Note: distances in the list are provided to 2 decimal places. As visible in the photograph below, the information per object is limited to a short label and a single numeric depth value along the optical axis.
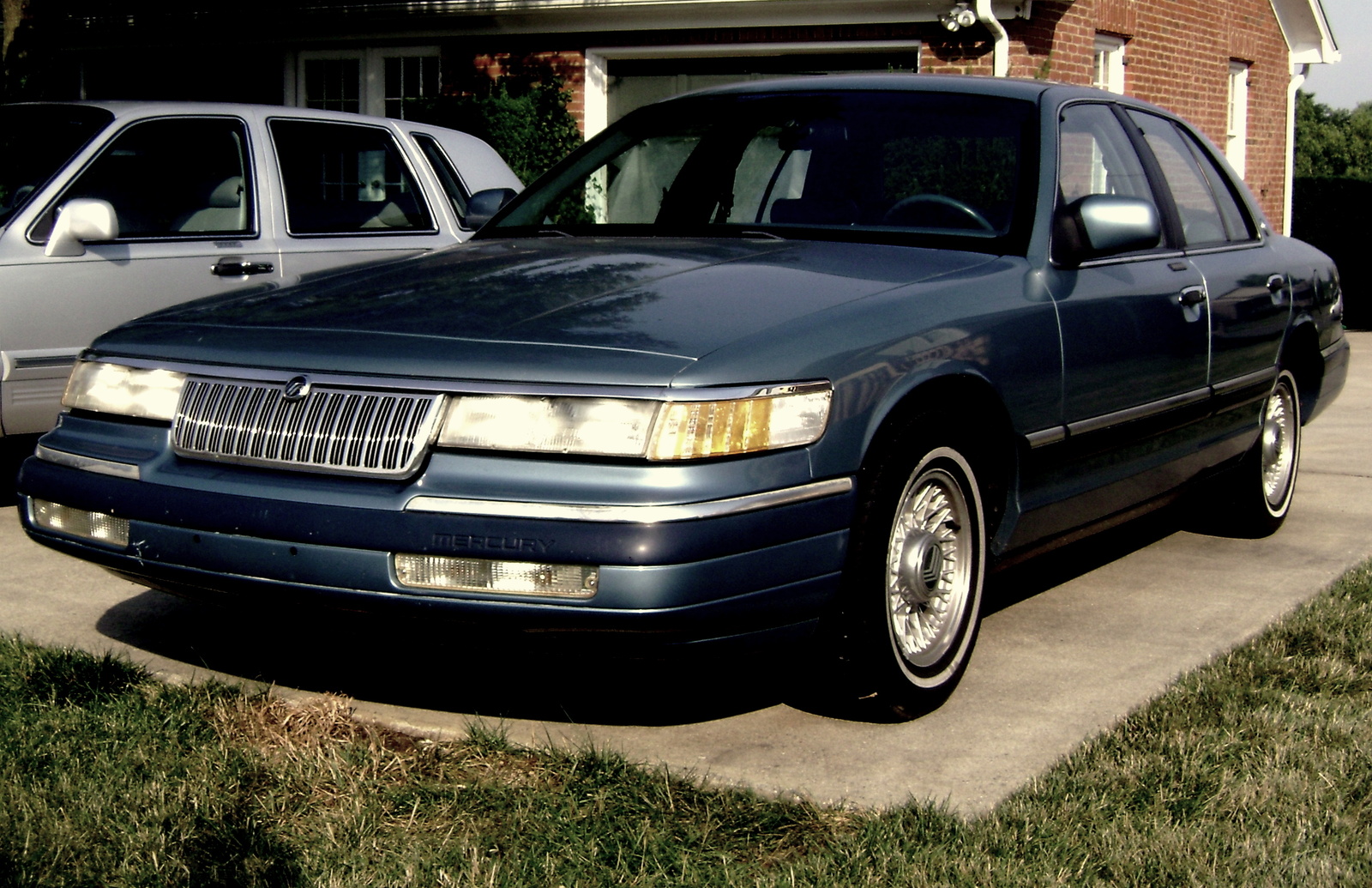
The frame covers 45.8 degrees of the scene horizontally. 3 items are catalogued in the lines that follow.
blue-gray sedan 3.35
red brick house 13.73
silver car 6.34
